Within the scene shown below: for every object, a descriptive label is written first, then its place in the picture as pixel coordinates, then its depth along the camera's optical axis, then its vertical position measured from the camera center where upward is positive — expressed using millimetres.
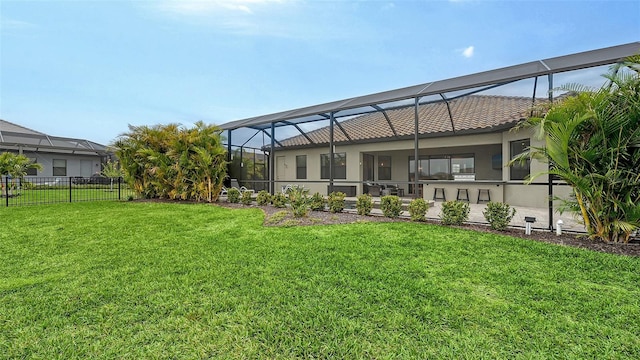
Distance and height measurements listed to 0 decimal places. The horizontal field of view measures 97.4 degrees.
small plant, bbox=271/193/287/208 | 8820 -701
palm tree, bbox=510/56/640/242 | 4188 +451
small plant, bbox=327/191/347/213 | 7742 -682
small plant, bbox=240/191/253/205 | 9759 -667
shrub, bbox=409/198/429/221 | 6328 -713
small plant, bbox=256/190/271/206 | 9430 -647
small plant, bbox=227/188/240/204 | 10195 -584
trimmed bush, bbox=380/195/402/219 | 6855 -702
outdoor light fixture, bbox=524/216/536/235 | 5219 -882
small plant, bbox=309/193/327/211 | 8102 -689
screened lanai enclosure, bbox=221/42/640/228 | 6402 +1711
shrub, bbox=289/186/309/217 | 7156 -610
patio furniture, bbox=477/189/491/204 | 10329 -627
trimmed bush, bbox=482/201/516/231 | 5418 -755
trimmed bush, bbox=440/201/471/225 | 5875 -746
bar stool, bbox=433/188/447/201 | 11469 -682
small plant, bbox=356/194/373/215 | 7211 -692
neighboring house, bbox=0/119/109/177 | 19641 +2304
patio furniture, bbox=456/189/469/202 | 10875 -690
